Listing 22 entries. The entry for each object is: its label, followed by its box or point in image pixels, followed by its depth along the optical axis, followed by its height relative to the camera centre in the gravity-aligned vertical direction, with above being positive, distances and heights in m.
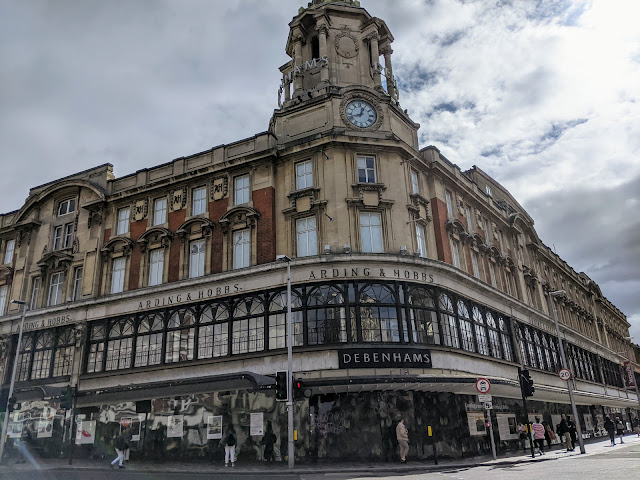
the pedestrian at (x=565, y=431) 27.38 -0.49
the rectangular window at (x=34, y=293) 37.46 +10.39
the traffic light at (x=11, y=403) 28.44 +2.18
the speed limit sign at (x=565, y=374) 27.04 +2.33
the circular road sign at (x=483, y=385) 21.86 +1.59
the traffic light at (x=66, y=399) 26.96 +2.16
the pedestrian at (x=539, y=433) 27.00 -0.51
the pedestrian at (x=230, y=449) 24.52 -0.58
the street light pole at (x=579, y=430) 25.55 -0.44
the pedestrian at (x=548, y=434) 31.70 -0.73
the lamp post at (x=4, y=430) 28.72 +0.82
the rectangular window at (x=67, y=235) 38.06 +14.45
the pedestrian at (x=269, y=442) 24.78 -0.36
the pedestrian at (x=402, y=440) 22.90 -0.48
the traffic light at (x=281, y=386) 21.75 +1.87
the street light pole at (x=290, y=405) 21.72 +1.14
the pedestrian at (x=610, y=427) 31.09 -0.41
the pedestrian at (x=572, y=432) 32.54 -0.64
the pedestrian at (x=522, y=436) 31.08 -0.71
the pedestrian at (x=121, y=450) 25.01 -0.43
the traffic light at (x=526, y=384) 24.41 +1.76
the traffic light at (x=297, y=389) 21.77 +1.72
